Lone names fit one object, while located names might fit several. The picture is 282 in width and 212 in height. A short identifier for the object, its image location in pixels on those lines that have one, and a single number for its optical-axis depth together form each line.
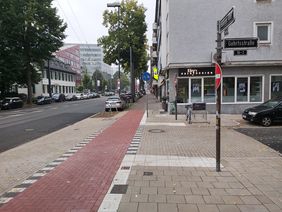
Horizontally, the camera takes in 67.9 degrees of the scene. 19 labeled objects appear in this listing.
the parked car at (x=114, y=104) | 19.06
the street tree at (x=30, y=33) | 27.82
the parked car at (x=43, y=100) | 32.90
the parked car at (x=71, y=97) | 43.35
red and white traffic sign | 4.79
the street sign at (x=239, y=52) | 4.85
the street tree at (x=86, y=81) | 71.72
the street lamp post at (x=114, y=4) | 19.39
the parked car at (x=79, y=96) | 47.53
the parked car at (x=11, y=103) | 26.07
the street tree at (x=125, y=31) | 29.42
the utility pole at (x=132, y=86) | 29.25
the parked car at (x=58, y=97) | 39.18
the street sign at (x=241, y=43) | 4.75
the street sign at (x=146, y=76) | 15.32
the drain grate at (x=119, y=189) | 3.98
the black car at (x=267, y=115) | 10.76
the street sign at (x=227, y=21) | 4.48
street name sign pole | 4.75
